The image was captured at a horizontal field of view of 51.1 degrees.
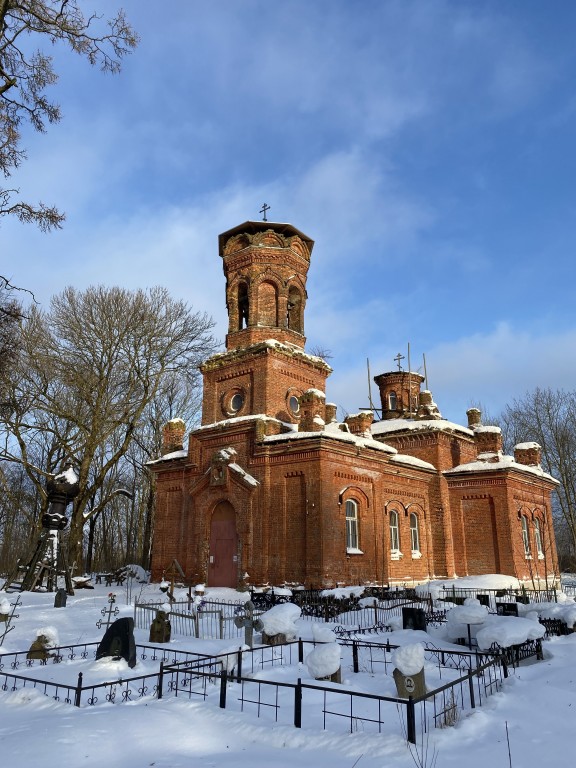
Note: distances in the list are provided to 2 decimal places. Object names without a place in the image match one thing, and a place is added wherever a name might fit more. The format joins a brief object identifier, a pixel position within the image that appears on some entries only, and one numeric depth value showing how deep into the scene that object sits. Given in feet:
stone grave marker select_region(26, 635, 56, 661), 35.65
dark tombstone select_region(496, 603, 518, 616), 50.01
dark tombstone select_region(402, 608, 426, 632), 46.57
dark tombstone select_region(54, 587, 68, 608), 59.47
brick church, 68.23
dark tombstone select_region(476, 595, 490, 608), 60.44
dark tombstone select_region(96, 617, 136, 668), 32.58
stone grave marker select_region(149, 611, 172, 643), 41.70
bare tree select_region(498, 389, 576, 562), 134.31
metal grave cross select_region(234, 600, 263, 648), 39.24
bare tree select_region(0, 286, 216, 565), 87.66
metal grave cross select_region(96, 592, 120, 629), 46.78
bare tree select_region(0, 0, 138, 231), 32.89
